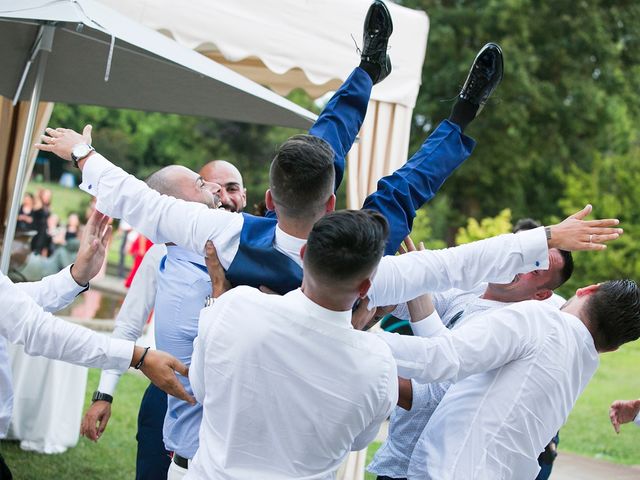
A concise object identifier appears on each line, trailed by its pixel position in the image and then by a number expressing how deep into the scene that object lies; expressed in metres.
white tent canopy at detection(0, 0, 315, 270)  3.62
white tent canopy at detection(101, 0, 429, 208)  5.40
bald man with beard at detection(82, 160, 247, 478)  3.15
